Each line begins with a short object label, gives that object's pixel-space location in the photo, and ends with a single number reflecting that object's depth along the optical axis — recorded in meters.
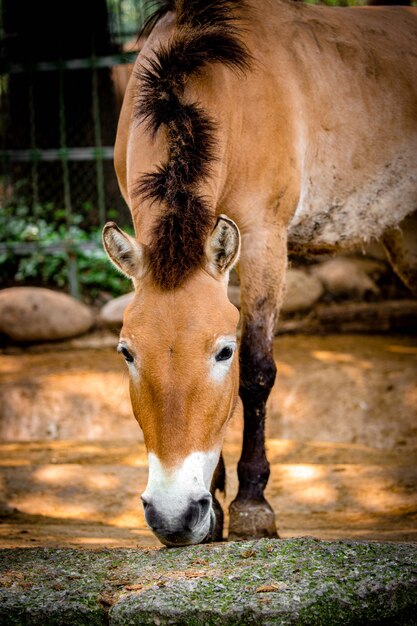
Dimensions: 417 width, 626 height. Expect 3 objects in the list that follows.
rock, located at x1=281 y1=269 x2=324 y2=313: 8.31
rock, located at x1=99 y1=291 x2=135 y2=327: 8.18
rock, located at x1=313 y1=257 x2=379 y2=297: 8.56
